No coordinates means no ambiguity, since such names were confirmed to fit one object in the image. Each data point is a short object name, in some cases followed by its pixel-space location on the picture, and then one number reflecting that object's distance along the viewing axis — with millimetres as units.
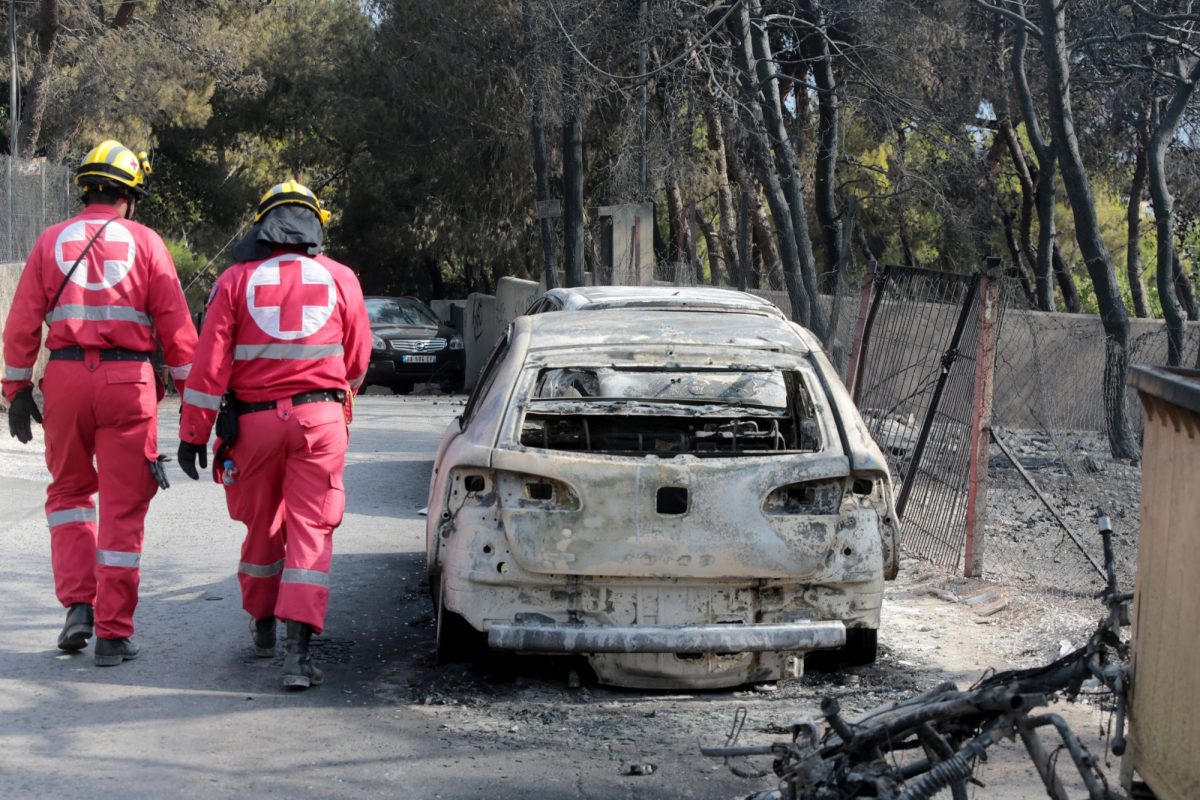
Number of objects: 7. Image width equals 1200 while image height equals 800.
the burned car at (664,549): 5254
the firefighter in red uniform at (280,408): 5668
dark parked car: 22703
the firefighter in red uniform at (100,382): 5875
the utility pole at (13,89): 24125
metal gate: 7766
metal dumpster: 3096
